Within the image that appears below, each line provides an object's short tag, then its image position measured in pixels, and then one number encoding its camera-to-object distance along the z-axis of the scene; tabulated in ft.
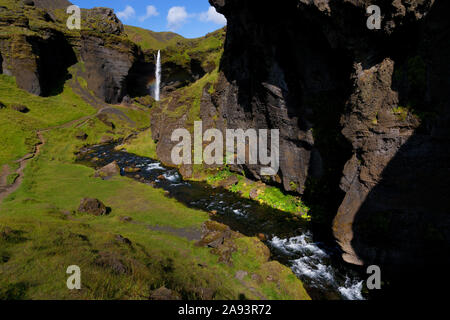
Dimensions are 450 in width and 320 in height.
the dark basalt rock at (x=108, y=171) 102.02
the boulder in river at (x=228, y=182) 93.91
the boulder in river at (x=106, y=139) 190.90
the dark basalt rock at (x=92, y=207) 64.15
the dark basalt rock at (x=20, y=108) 191.93
